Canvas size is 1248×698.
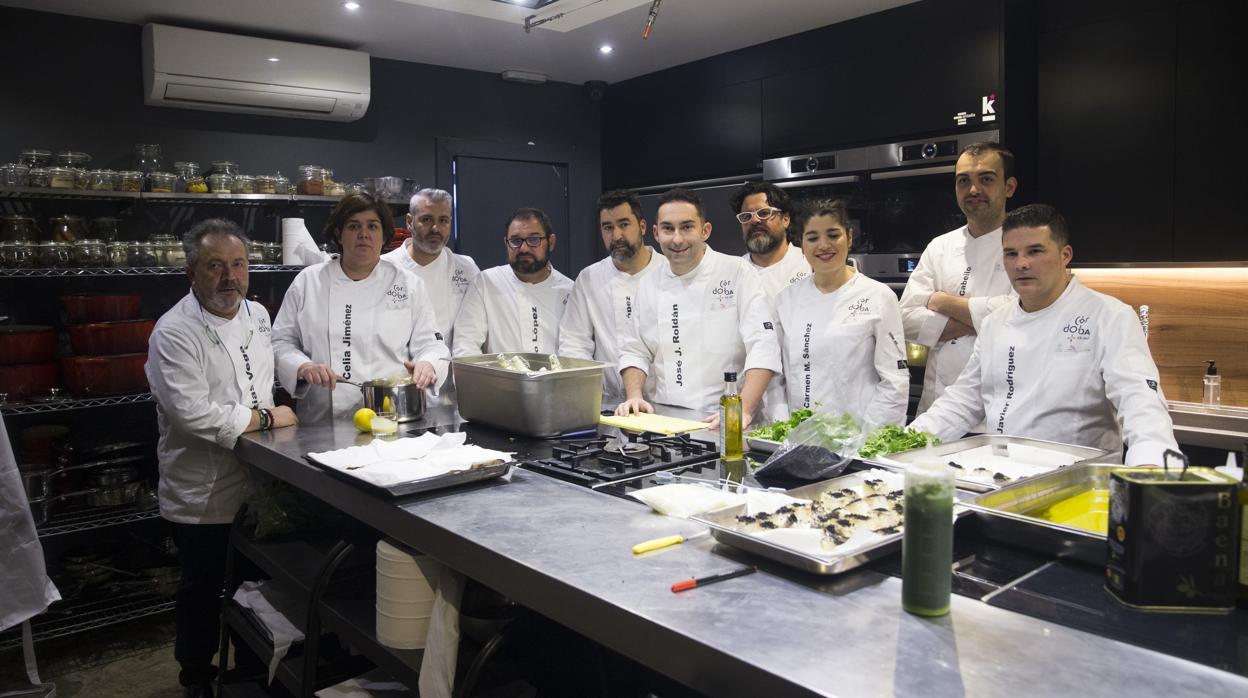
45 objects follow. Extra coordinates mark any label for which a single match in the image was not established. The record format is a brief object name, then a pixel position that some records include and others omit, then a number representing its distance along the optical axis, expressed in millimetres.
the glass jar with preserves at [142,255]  4137
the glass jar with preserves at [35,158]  3996
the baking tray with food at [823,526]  1395
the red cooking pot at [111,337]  3979
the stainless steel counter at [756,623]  1041
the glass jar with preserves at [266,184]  4625
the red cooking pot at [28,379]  3826
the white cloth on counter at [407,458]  2010
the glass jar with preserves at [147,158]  4430
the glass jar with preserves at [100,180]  4117
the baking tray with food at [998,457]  1854
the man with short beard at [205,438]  2875
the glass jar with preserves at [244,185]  4516
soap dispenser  3625
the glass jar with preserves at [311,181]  4746
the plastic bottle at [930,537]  1215
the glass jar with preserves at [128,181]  4211
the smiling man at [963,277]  3227
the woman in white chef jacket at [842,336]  3064
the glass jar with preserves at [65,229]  4074
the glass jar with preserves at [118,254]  4066
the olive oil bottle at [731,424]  2045
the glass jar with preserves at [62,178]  3998
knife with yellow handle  1528
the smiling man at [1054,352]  2367
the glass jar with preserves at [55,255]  3898
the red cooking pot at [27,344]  3824
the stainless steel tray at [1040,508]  1412
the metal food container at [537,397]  2496
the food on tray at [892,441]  2102
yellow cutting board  2520
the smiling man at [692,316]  3434
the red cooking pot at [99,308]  4004
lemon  2740
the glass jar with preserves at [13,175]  3902
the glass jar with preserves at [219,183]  4449
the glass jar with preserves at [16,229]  3934
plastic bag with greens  1911
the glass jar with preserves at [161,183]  4289
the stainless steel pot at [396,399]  2857
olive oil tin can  1195
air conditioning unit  4406
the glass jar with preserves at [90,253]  3965
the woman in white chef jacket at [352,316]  3500
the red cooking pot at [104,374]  3943
